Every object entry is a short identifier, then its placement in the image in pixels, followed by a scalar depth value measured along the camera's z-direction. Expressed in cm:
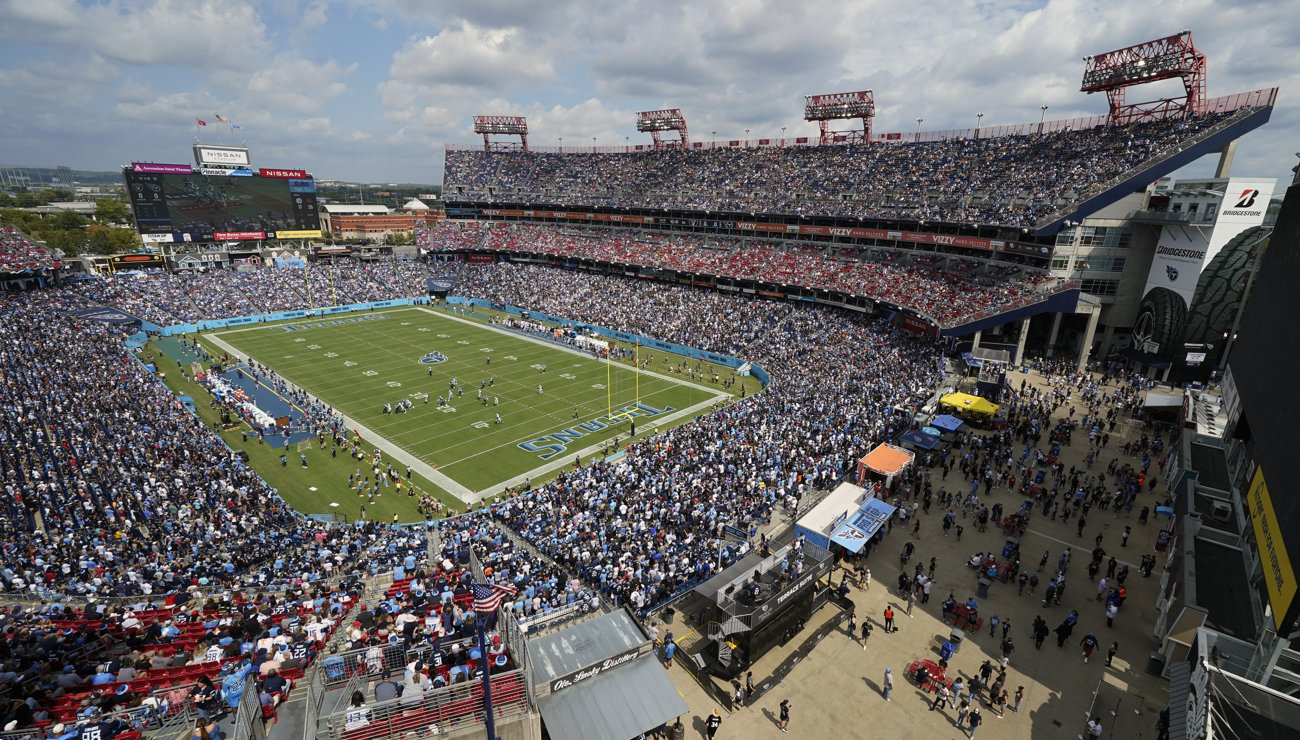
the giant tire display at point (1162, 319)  3841
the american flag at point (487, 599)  969
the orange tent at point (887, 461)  2447
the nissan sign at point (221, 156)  7025
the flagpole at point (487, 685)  893
